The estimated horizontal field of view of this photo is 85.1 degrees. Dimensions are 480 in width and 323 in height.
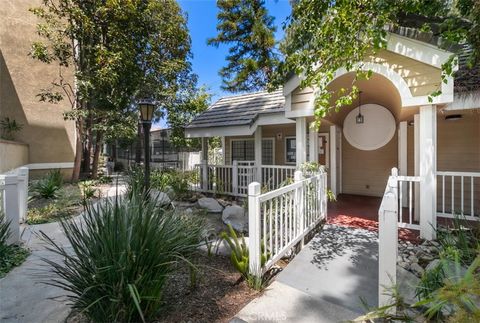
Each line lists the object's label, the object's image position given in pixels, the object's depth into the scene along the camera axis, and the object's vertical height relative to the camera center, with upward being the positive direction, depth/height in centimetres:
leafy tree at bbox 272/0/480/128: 320 +182
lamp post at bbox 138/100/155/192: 563 +90
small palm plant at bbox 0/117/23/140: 1057 +133
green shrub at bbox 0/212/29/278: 393 -153
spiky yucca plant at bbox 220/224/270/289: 335 -138
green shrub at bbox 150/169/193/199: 837 -78
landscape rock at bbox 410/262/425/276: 366 -162
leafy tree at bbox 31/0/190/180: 1062 +457
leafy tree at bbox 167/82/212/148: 1427 +269
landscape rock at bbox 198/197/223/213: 707 -128
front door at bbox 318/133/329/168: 875 +38
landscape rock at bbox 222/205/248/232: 591 -142
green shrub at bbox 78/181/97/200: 856 -103
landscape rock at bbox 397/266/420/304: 311 -165
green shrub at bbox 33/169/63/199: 827 -91
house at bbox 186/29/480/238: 470 +86
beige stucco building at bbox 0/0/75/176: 1079 +272
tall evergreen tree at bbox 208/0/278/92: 1716 +814
